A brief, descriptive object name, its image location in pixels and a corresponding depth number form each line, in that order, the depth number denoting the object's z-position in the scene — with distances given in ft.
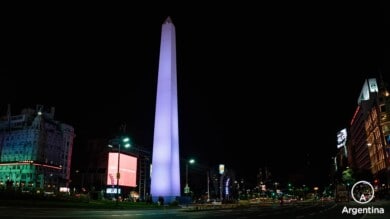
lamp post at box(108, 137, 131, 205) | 107.67
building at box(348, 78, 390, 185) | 347.15
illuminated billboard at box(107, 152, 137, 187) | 202.80
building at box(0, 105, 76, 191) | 422.41
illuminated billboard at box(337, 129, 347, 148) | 648.38
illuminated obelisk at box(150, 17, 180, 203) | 173.37
